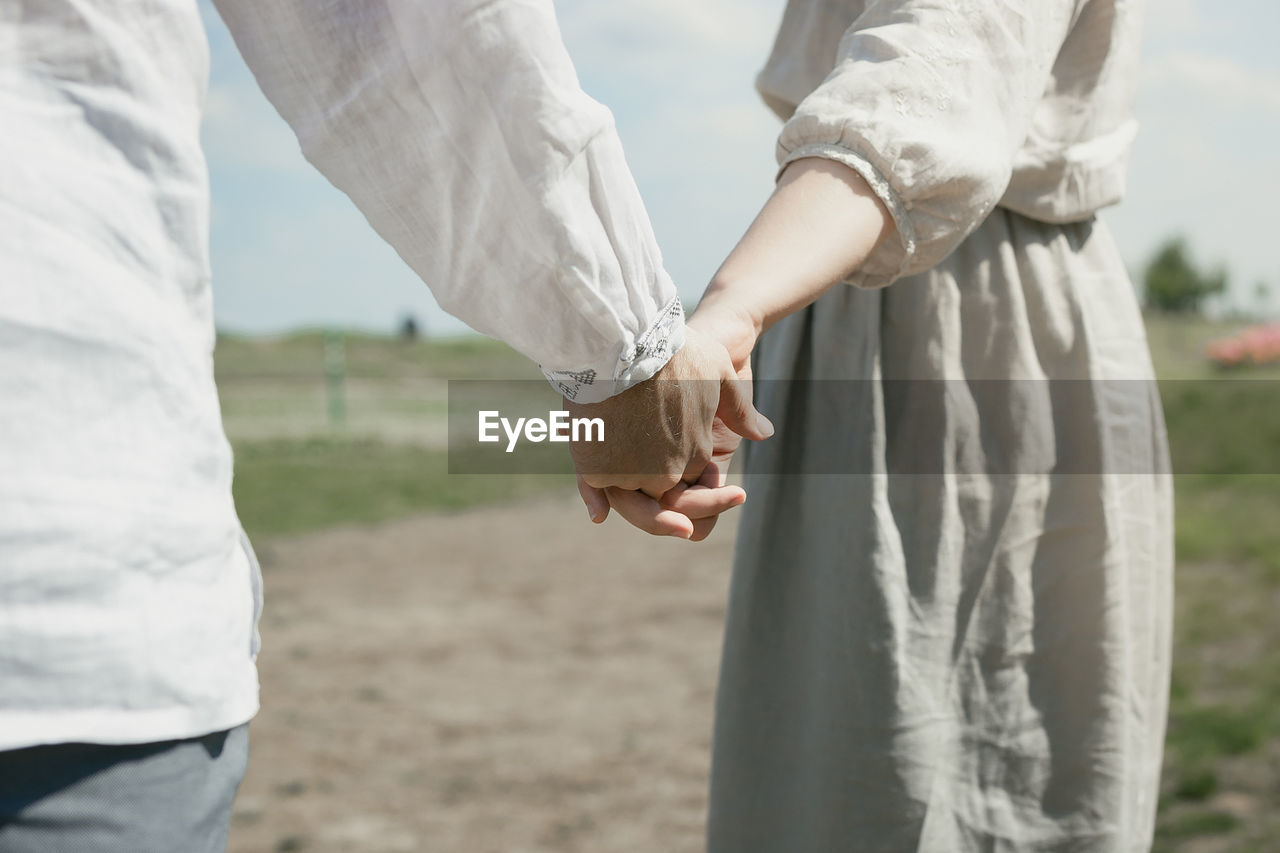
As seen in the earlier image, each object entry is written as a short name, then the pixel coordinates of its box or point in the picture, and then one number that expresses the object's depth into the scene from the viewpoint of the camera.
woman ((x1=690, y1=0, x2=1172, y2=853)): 1.41
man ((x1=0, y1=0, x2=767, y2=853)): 0.76
